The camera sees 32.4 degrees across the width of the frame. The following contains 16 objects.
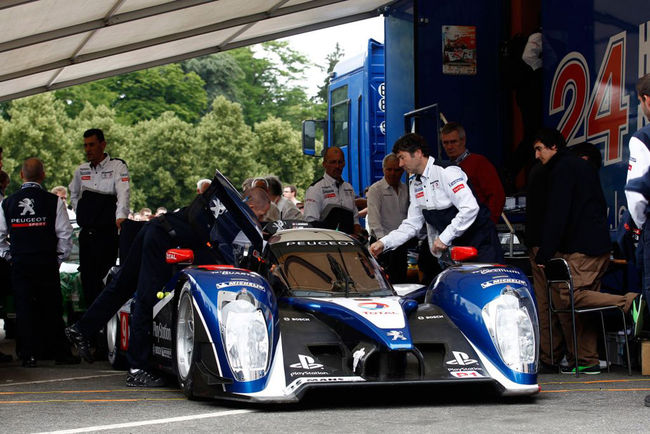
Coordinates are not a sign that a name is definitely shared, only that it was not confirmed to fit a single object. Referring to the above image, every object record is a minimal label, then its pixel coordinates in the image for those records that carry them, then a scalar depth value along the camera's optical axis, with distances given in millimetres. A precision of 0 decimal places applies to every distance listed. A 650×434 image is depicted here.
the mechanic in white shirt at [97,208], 10789
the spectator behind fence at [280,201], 12008
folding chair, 8406
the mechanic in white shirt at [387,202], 10672
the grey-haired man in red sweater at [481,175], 9148
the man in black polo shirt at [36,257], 10094
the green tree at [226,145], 50688
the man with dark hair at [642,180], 6500
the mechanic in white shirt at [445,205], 8133
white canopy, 10203
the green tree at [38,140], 43459
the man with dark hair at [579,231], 8570
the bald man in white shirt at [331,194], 11188
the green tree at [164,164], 49688
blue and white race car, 6402
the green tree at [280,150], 51969
